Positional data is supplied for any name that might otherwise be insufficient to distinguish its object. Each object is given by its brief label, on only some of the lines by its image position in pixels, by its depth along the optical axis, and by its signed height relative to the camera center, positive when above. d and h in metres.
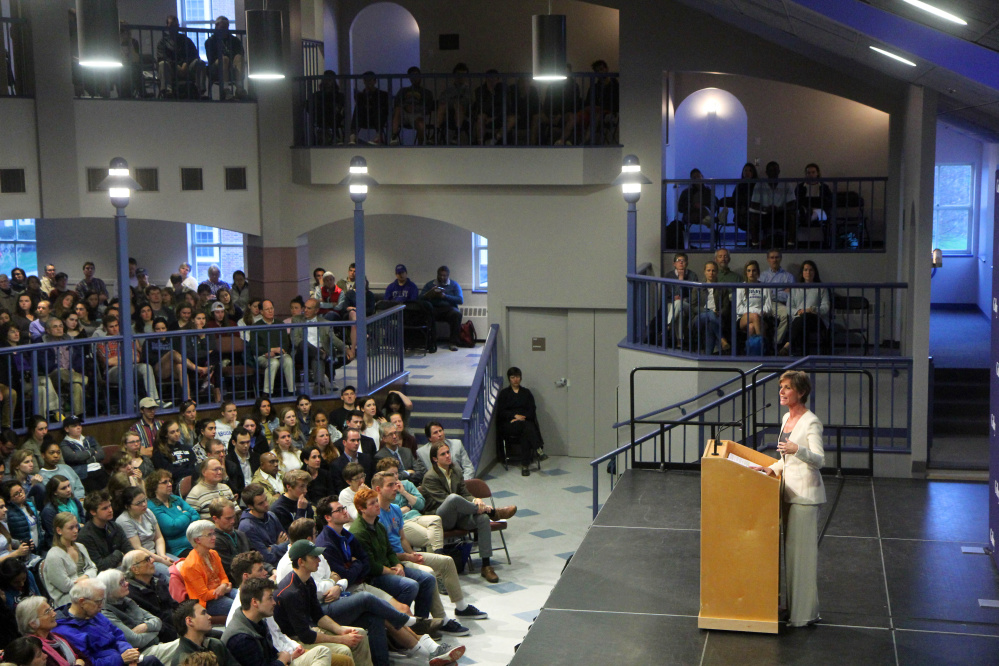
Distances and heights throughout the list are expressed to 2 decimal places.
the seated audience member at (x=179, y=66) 14.21 +2.44
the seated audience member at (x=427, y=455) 10.56 -1.81
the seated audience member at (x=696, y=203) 13.66 +0.67
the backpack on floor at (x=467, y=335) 16.17 -1.00
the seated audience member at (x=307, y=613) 7.15 -2.15
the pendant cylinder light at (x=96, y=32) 8.64 +1.73
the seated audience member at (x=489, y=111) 13.95 +1.84
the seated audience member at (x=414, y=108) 14.18 +1.89
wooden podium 5.92 -1.41
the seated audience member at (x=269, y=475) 9.26 -1.70
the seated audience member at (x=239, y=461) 9.46 -1.60
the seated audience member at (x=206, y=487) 8.75 -1.66
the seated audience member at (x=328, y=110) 14.27 +1.89
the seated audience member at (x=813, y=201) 13.27 +0.67
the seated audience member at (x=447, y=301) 15.88 -0.52
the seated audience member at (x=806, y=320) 11.10 -0.59
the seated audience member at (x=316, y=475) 9.65 -1.76
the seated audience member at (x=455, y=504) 9.87 -2.06
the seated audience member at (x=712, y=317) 11.48 -0.56
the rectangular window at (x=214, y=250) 18.67 +0.24
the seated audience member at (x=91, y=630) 6.60 -2.06
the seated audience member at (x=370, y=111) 14.08 +1.87
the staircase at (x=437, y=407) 13.23 -1.65
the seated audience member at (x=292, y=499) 8.68 -1.76
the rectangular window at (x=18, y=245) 18.67 +0.35
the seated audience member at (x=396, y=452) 10.45 -1.70
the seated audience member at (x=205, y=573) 7.48 -1.97
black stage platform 6.05 -1.95
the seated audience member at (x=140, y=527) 7.93 -1.78
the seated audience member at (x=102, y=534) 7.62 -1.76
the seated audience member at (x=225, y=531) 7.78 -1.79
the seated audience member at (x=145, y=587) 7.38 -2.03
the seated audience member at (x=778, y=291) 11.37 -0.31
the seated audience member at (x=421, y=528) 9.40 -2.14
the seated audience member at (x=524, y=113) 13.84 +1.78
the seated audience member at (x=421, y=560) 8.59 -2.26
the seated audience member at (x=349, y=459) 9.90 -1.68
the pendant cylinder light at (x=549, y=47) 10.20 +1.87
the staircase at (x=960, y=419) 10.35 -1.54
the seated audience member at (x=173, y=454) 9.41 -1.53
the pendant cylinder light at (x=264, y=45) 10.16 +1.91
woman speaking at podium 6.06 -1.16
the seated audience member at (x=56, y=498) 7.86 -1.57
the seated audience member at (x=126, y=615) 6.96 -2.11
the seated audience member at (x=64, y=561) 7.15 -1.82
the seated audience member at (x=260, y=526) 8.27 -1.85
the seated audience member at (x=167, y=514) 8.30 -1.76
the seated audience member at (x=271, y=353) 11.74 -0.90
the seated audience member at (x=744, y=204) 13.41 +0.65
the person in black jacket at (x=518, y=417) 13.98 -1.85
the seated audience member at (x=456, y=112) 14.06 +1.84
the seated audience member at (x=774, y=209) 13.34 +0.57
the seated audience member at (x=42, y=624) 6.28 -1.92
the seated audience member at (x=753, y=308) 11.30 -0.47
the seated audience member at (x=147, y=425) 10.18 -1.40
